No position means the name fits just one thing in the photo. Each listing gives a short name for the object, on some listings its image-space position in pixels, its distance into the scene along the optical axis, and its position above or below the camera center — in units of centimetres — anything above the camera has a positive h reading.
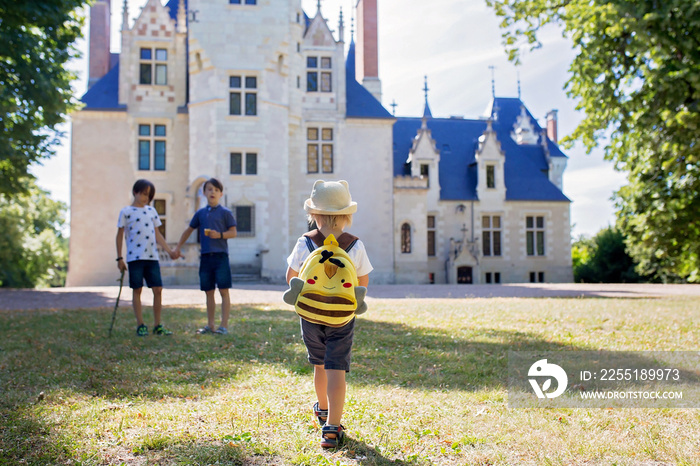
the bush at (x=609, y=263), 2983 -62
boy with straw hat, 323 -41
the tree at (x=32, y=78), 1297 +432
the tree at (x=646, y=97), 996 +297
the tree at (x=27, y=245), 3127 +58
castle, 2250 +425
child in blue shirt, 696 +4
